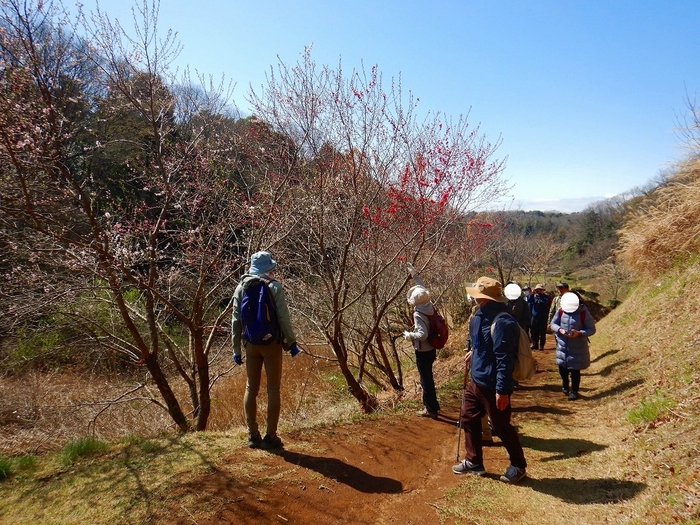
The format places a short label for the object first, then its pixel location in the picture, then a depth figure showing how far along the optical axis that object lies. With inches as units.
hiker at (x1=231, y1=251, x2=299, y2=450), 147.7
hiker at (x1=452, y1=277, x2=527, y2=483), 125.4
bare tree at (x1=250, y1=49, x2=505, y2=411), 229.0
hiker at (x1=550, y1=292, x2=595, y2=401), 231.6
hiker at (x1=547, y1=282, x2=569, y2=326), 294.7
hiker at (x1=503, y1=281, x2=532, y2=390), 296.8
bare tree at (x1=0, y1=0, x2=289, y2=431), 175.9
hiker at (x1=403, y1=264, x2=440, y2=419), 183.6
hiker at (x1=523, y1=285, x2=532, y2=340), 390.3
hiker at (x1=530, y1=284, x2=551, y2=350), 383.2
